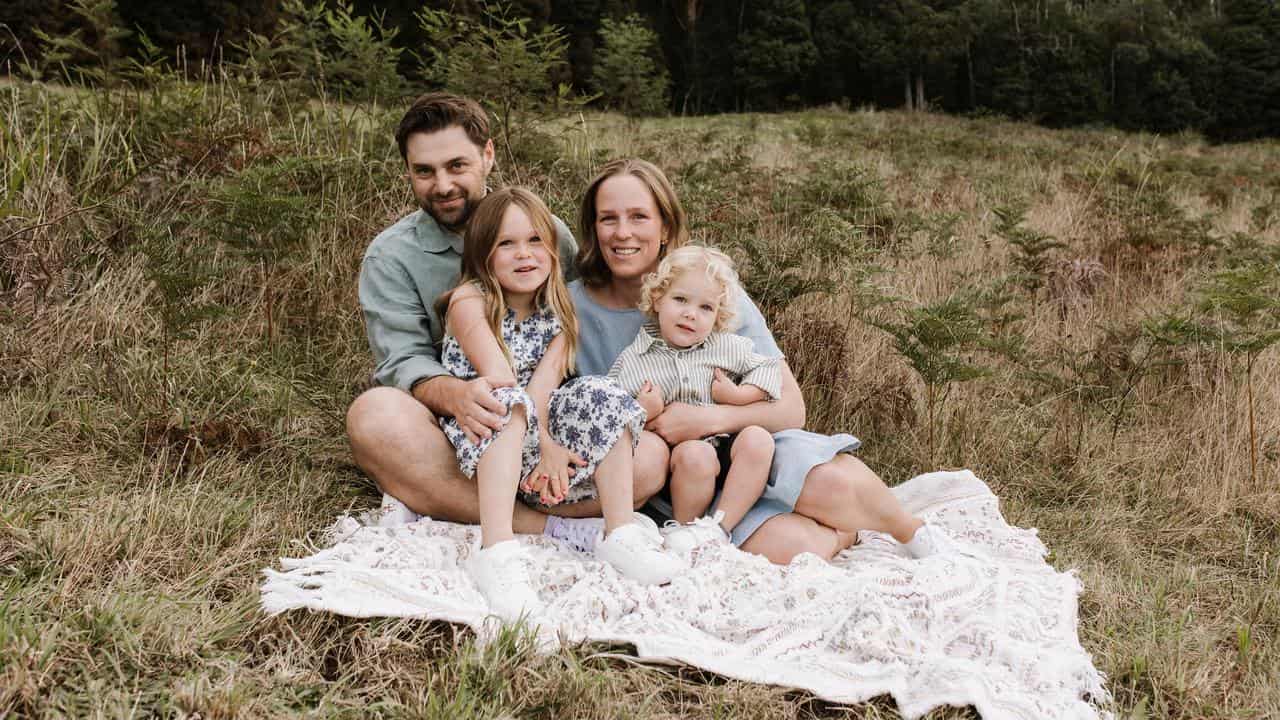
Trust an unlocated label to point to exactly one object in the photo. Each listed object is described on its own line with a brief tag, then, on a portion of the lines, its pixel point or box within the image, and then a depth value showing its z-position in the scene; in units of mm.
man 2922
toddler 2891
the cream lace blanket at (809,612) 2240
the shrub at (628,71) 8430
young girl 2674
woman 2883
